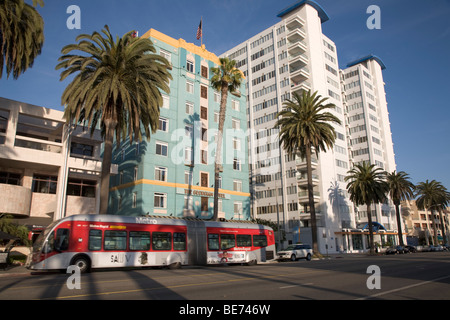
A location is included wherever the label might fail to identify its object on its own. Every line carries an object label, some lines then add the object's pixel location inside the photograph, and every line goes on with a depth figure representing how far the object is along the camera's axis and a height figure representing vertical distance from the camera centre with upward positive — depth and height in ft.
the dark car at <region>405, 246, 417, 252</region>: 207.36 -8.65
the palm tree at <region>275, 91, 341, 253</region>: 146.20 +45.79
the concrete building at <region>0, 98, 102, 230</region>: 99.19 +23.07
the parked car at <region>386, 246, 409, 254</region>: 193.40 -8.94
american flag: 157.58 +94.54
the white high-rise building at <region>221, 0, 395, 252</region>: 224.53 +81.91
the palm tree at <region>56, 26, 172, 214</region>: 88.12 +41.26
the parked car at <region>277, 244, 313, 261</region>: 120.88 -6.06
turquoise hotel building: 128.36 +33.42
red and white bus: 65.51 -1.08
